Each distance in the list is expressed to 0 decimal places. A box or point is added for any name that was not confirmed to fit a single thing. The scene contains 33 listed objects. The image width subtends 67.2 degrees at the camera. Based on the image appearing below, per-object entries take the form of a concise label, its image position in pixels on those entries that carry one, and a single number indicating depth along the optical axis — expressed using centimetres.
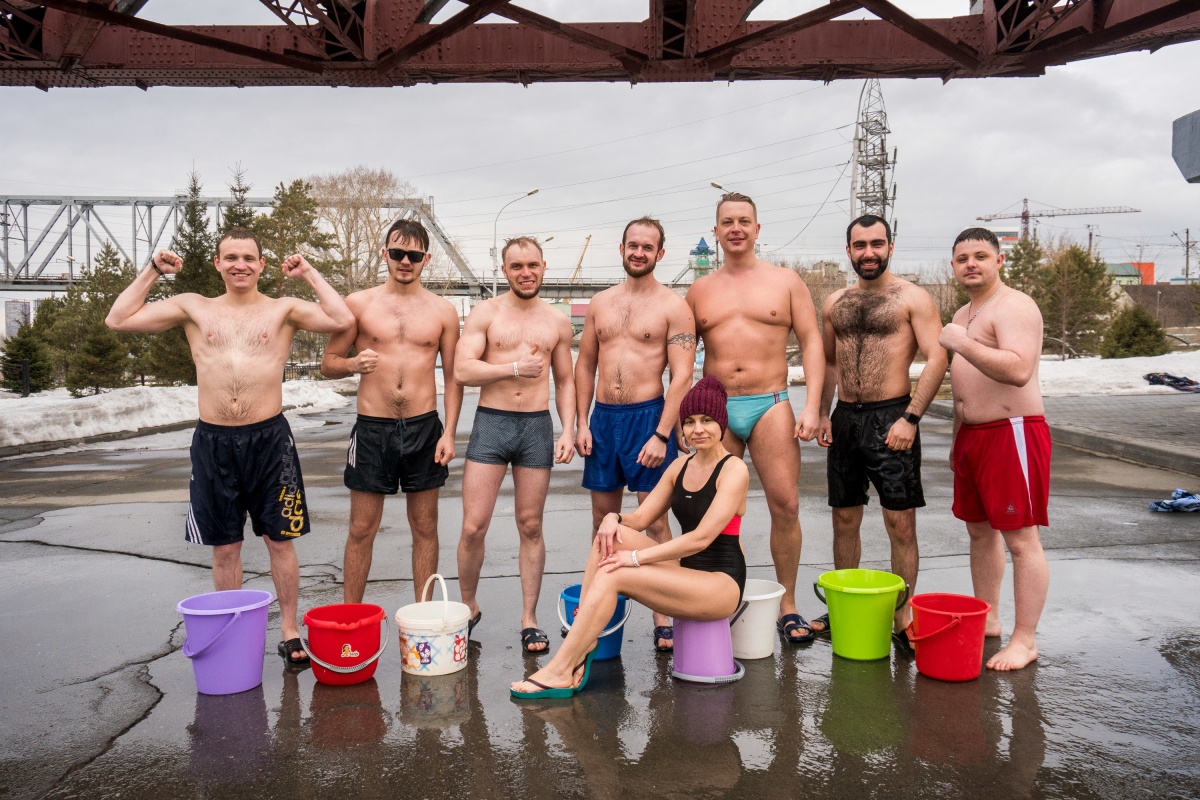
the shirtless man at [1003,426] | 445
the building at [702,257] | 5814
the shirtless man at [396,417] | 502
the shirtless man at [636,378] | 495
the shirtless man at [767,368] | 502
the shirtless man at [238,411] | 462
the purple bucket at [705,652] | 427
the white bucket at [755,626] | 462
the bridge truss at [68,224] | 12638
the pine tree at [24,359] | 3238
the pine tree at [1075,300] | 3831
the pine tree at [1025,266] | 4294
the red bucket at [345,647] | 422
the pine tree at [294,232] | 4272
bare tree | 5025
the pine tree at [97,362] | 2927
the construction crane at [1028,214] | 13450
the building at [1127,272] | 13780
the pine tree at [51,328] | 3613
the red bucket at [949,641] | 423
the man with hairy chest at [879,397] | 489
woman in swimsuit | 411
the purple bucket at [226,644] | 412
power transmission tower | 4969
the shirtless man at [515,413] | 496
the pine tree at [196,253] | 2802
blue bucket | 455
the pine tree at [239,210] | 3145
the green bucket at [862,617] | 454
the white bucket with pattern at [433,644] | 439
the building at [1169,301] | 7688
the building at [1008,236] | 12252
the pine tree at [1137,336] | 3103
